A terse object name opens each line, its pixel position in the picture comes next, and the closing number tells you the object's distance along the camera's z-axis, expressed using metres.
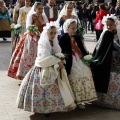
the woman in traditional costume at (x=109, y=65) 5.39
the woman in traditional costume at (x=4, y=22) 13.56
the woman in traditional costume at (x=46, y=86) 4.84
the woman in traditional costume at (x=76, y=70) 5.15
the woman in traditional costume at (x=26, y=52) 6.56
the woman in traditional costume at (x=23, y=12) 7.86
